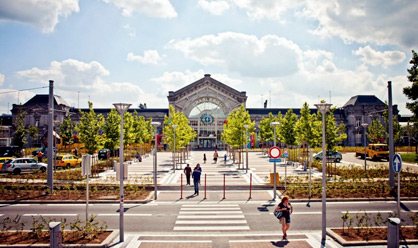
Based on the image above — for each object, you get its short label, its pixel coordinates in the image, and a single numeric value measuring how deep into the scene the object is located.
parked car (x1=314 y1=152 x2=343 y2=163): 43.33
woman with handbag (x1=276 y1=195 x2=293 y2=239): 12.09
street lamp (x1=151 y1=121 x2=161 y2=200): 20.01
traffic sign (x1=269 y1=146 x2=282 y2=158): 19.25
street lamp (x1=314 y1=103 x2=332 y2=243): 12.29
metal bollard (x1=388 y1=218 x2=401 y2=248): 10.28
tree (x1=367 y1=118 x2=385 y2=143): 64.70
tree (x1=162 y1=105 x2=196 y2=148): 41.47
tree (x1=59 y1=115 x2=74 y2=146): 63.91
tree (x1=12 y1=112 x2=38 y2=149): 45.01
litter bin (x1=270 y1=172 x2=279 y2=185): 22.20
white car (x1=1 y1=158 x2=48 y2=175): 32.22
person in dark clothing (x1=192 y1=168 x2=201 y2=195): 20.84
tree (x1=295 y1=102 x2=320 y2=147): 33.52
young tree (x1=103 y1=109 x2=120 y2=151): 36.91
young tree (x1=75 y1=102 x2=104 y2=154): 31.83
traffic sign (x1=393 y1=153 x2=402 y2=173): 12.54
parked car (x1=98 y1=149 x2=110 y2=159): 48.97
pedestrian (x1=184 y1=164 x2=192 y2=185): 24.02
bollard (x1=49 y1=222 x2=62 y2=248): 9.71
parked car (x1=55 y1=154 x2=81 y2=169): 36.91
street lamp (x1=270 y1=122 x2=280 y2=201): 19.62
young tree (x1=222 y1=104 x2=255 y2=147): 38.69
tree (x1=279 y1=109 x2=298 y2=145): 44.69
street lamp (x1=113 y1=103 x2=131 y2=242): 12.10
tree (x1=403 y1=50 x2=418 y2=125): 26.63
